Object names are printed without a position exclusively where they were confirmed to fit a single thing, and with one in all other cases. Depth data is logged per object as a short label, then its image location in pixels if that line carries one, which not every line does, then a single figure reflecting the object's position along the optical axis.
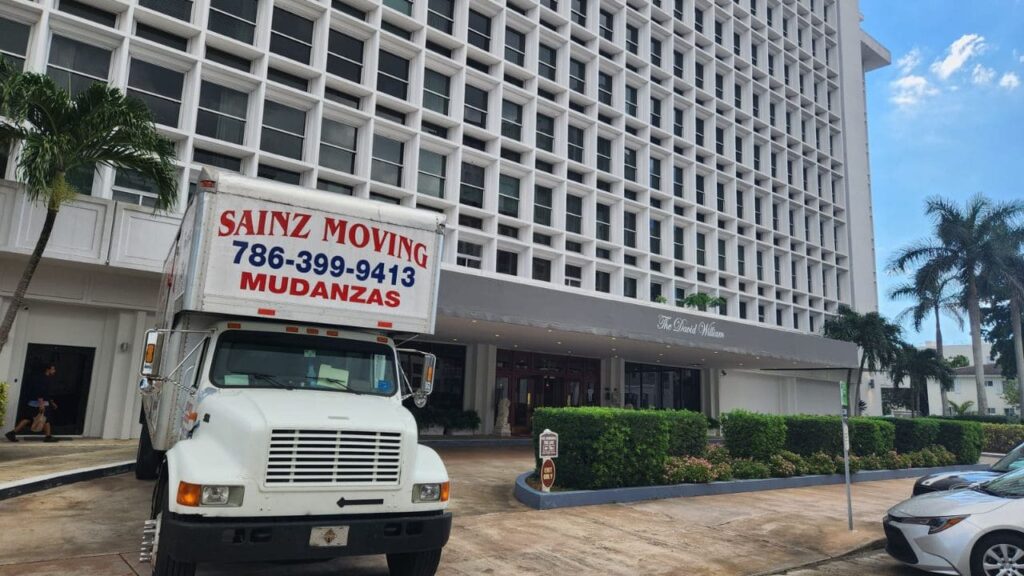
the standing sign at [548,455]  11.27
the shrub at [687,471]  12.92
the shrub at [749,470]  14.34
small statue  25.89
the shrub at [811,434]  16.62
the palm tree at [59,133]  12.66
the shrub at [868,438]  18.16
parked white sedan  6.91
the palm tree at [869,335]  37.75
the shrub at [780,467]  15.12
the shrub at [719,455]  14.65
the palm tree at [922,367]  44.09
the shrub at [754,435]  15.38
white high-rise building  18.00
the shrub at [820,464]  15.95
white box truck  5.21
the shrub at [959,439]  21.19
